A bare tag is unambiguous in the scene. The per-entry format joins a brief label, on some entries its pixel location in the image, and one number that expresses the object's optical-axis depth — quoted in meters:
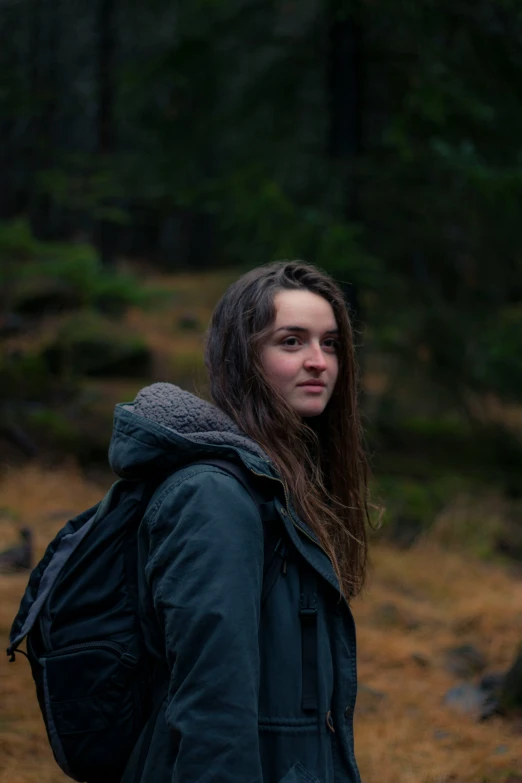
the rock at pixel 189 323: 16.59
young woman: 1.79
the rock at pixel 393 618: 6.46
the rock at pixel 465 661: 5.68
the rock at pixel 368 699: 4.96
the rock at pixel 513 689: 4.92
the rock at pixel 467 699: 5.01
